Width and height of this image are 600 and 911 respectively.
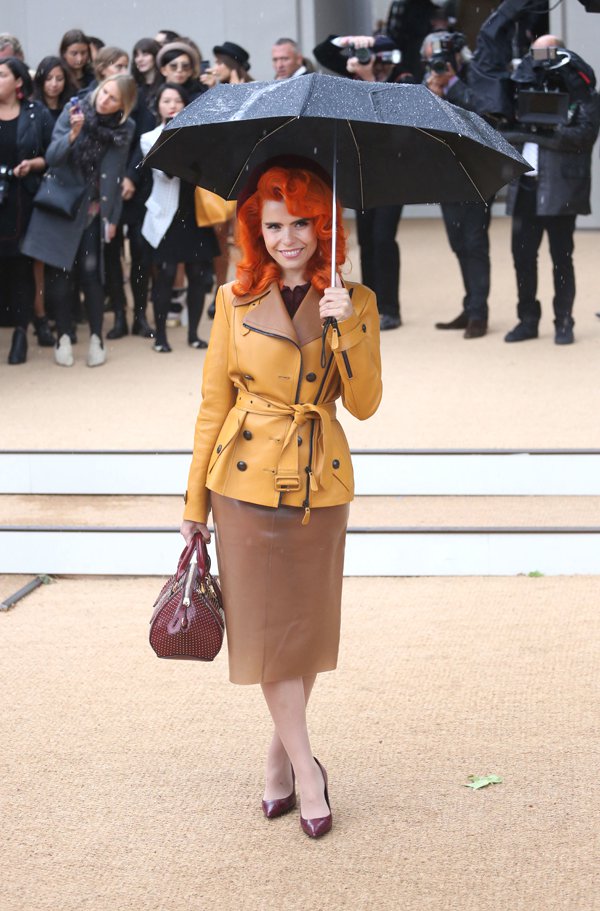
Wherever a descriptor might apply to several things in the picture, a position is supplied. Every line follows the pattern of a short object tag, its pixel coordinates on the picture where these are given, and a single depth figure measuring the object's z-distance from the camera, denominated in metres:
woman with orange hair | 3.10
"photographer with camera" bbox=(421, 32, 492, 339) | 8.80
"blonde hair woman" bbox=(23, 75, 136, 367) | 8.25
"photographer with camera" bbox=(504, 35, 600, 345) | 8.27
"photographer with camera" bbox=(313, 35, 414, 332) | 9.17
